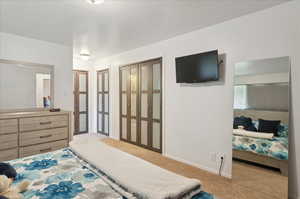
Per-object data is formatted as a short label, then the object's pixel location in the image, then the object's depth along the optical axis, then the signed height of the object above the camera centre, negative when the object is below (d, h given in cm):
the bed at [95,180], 110 -64
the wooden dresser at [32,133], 248 -57
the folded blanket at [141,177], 107 -59
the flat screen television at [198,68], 261 +52
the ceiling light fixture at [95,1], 193 +114
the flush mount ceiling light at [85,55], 440 +119
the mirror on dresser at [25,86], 292 +24
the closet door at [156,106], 367 -17
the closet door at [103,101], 521 -8
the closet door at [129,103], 427 -12
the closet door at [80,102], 538 -11
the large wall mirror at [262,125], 206 -37
